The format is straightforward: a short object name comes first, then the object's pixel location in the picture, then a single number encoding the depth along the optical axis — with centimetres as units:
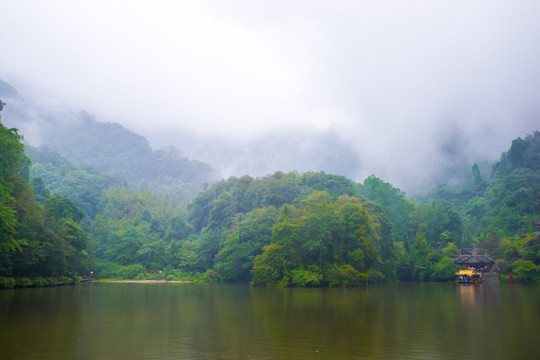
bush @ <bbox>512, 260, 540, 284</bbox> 4309
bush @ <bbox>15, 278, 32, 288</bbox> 3252
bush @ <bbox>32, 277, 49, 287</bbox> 3506
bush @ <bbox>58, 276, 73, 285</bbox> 4016
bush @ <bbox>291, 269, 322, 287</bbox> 4222
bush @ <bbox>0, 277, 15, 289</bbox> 3020
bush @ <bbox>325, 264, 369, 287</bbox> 4281
